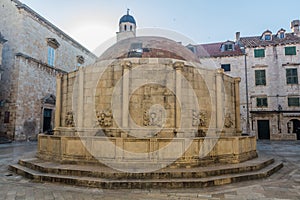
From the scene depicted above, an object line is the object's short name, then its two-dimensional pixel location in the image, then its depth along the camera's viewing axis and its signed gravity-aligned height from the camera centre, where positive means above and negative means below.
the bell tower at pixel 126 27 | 34.50 +13.83
